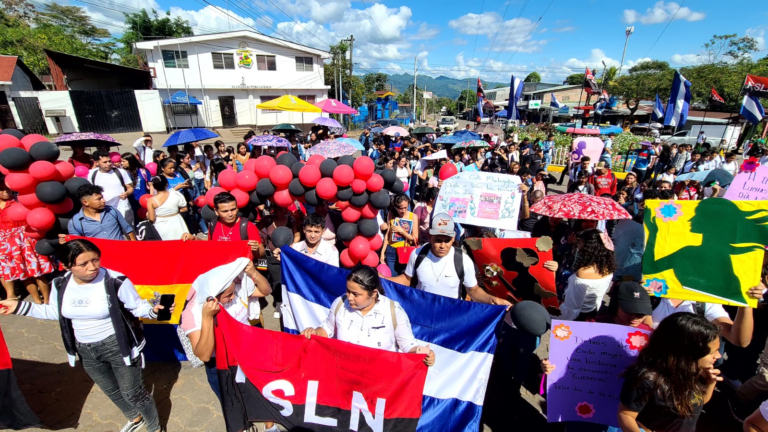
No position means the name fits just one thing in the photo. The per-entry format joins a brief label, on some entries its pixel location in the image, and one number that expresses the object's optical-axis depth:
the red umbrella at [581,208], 3.46
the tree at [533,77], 98.50
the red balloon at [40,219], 3.74
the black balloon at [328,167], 3.94
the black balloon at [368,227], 3.93
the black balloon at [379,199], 3.94
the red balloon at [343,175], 3.81
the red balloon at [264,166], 4.16
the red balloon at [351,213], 4.00
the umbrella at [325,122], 12.93
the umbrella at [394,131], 13.14
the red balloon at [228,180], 4.16
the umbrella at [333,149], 8.20
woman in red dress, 4.04
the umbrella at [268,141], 8.47
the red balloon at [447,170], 6.16
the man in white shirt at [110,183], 5.06
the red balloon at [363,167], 3.83
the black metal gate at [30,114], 20.40
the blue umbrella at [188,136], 7.61
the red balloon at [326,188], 3.85
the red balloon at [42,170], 3.75
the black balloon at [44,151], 3.85
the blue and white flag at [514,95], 14.75
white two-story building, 26.05
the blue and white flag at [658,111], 13.16
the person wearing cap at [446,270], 3.10
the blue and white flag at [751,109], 10.44
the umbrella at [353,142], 9.03
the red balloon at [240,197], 4.19
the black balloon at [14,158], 3.62
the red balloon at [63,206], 3.91
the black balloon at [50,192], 3.73
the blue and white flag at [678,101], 10.36
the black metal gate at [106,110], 22.45
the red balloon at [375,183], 3.91
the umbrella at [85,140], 6.10
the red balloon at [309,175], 3.92
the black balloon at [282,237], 3.83
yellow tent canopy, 13.55
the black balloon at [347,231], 3.90
